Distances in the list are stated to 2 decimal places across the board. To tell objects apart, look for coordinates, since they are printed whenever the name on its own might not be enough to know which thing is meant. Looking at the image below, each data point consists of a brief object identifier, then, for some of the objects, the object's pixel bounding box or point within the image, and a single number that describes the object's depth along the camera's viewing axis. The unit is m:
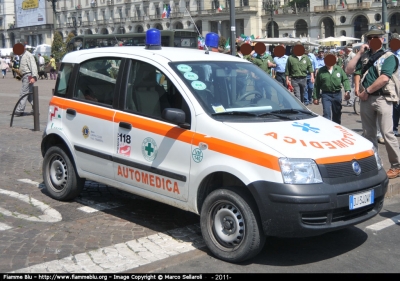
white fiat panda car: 5.00
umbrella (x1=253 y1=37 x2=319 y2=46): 37.78
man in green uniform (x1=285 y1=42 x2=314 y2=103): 16.27
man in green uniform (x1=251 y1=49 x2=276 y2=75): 17.56
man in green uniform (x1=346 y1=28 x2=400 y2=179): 8.16
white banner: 105.62
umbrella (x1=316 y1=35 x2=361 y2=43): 51.24
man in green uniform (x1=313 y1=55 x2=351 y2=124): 10.93
